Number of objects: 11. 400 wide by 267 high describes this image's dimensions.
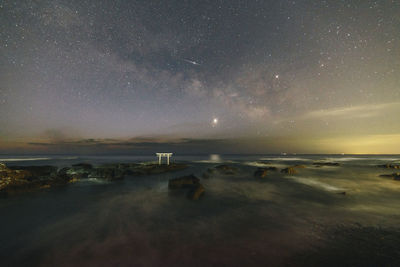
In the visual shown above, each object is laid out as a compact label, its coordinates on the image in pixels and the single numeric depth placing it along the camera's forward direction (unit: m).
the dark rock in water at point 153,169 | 26.95
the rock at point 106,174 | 22.69
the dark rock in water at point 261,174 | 25.68
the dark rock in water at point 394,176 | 23.17
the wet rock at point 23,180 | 14.38
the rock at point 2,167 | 15.48
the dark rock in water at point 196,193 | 13.48
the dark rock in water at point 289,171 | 29.40
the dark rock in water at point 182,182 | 17.05
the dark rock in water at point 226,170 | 29.80
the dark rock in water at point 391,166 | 41.19
